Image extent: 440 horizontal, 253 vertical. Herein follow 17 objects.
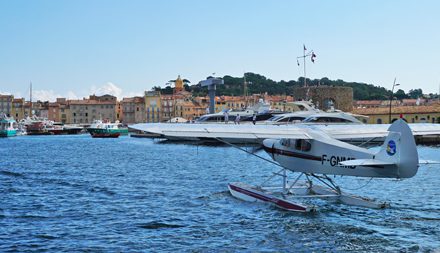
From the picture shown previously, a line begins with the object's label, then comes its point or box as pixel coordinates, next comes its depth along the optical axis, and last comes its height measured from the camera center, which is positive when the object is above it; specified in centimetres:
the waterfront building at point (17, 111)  18025 +451
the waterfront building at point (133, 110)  16388 +398
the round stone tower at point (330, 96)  9338 +428
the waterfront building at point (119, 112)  17372 +367
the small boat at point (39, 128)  12850 -91
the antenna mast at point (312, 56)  7557 +940
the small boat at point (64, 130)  12888 -141
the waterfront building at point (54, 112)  17412 +393
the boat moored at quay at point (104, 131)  10044 -141
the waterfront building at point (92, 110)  17025 +426
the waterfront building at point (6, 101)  17950 +786
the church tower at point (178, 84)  19762 +1423
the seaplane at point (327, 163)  1495 -127
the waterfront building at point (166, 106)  15948 +501
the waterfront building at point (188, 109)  15588 +391
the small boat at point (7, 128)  11594 -74
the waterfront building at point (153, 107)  16075 +476
